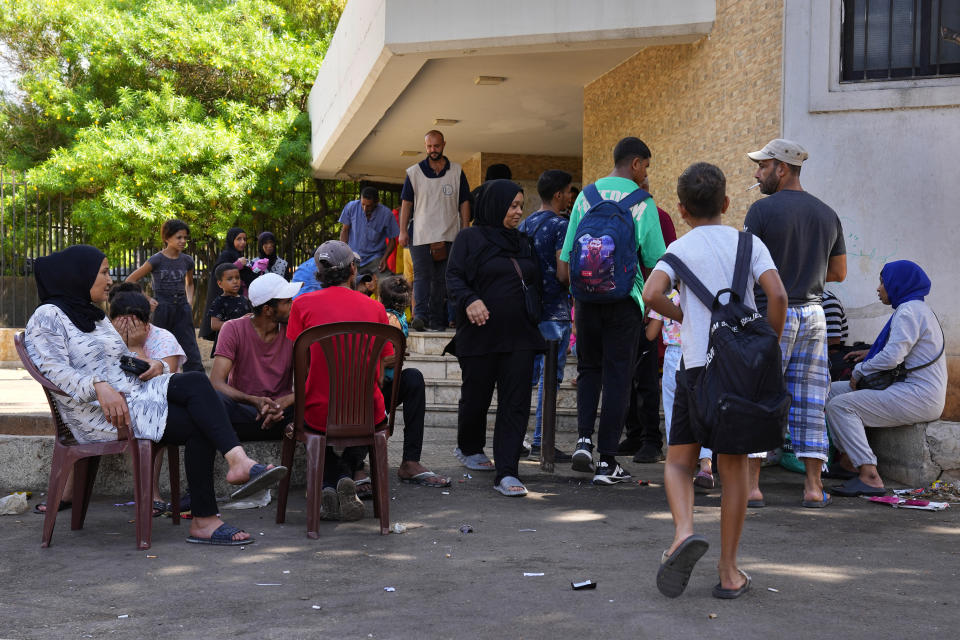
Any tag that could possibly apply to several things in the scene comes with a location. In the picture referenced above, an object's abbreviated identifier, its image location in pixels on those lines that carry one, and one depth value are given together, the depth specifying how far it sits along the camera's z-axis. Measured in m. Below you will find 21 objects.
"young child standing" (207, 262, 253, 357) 9.02
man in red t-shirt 5.12
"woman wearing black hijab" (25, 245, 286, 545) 4.61
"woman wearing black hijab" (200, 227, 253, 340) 11.13
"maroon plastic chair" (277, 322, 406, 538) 4.89
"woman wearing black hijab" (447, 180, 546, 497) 5.88
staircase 8.61
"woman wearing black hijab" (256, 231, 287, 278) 12.02
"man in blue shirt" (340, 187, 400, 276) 11.36
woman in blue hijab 6.01
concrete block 6.13
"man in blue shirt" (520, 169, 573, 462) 6.69
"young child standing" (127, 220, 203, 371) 9.48
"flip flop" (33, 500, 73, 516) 5.29
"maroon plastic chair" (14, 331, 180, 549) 4.59
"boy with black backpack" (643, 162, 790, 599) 3.57
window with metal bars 7.55
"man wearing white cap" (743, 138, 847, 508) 5.52
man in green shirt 5.98
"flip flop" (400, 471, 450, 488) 6.03
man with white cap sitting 5.54
